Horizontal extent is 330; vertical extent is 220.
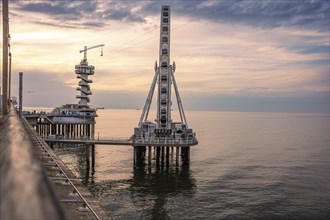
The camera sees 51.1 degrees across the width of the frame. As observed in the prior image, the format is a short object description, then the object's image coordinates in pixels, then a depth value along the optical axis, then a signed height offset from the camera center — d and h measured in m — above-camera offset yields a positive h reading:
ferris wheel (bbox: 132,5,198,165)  60.09 +2.91
